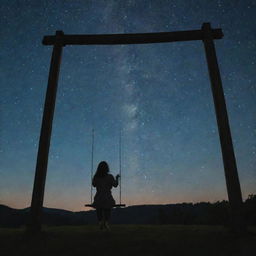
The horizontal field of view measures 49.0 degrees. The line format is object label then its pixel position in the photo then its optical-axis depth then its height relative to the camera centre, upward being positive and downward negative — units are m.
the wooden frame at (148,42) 4.97 +2.65
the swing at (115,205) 5.78 +0.68
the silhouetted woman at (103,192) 6.06 +1.00
